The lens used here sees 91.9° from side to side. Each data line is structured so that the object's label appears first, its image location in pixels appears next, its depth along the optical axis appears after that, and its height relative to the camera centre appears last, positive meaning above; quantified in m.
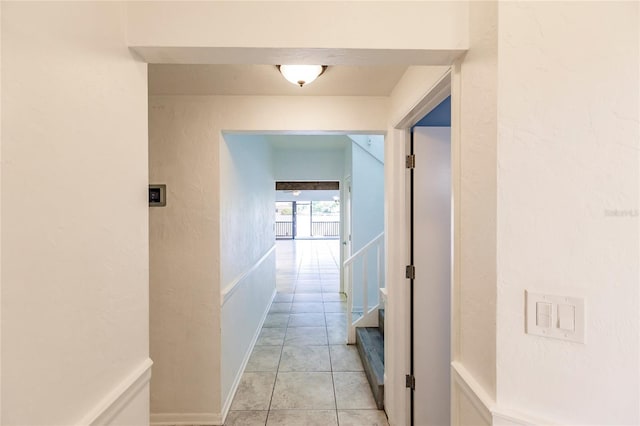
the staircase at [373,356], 2.35 -1.29
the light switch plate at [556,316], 0.84 -0.29
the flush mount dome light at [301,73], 1.60 +0.73
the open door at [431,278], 1.97 -0.43
